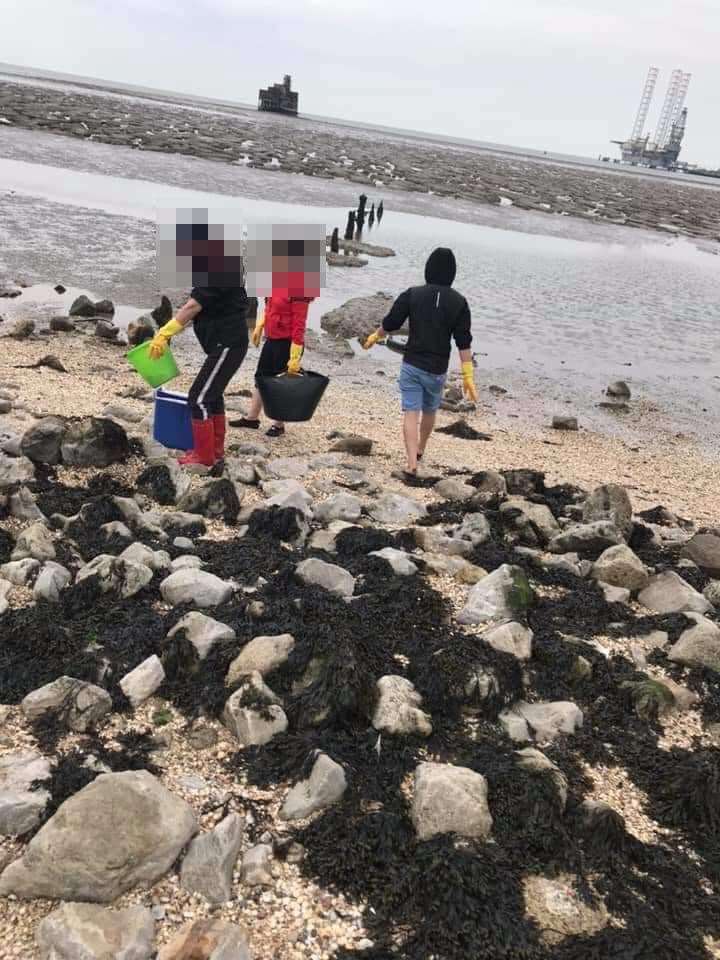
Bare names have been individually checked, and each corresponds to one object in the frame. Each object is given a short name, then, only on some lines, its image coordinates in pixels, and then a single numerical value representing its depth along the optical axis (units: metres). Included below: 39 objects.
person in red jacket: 6.34
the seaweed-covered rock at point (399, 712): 3.16
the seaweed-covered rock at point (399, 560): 4.40
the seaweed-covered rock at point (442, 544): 4.91
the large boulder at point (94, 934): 2.11
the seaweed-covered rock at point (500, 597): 4.10
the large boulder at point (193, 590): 3.88
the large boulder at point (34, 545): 4.05
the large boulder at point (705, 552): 5.20
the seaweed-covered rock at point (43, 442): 5.28
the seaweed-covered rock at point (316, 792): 2.74
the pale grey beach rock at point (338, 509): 5.15
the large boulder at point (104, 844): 2.29
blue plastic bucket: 5.74
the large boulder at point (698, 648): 3.89
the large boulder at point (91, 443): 5.33
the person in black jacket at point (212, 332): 5.25
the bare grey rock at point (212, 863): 2.39
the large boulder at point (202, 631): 3.44
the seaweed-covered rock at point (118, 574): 3.84
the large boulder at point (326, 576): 4.16
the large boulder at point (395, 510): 5.37
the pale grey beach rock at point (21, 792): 2.49
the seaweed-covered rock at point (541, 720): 3.31
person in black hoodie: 6.14
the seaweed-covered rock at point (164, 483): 5.11
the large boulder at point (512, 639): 3.73
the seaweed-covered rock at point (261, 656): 3.35
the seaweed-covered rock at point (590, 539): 5.07
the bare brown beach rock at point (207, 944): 2.13
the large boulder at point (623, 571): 4.68
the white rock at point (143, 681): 3.19
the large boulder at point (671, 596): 4.45
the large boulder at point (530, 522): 5.28
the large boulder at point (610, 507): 5.51
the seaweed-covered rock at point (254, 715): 3.05
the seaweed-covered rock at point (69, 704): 2.99
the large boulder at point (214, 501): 4.97
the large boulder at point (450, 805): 2.70
